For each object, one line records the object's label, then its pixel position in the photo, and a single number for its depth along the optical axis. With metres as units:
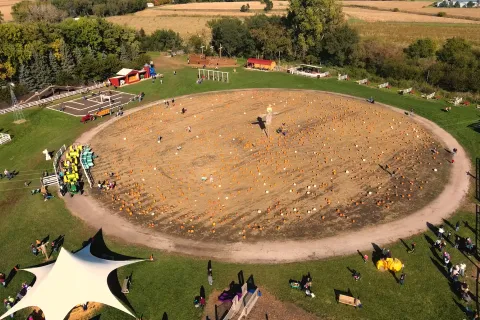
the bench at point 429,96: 63.36
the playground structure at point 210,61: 89.25
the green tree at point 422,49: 79.88
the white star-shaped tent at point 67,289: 22.25
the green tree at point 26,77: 70.84
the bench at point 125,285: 24.92
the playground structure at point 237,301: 22.83
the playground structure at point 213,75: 75.62
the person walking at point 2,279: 25.90
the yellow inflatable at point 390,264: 25.80
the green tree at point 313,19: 87.44
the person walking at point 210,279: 25.34
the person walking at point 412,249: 27.95
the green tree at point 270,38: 89.44
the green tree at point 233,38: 94.81
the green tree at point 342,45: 82.94
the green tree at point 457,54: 68.94
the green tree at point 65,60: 77.12
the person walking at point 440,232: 29.33
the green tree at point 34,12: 109.56
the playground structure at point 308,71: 78.25
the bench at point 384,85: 70.45
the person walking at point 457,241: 28.47
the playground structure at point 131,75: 73.75
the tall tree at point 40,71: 71.94
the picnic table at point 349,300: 23.27
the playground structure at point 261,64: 83.41
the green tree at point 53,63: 75.00
